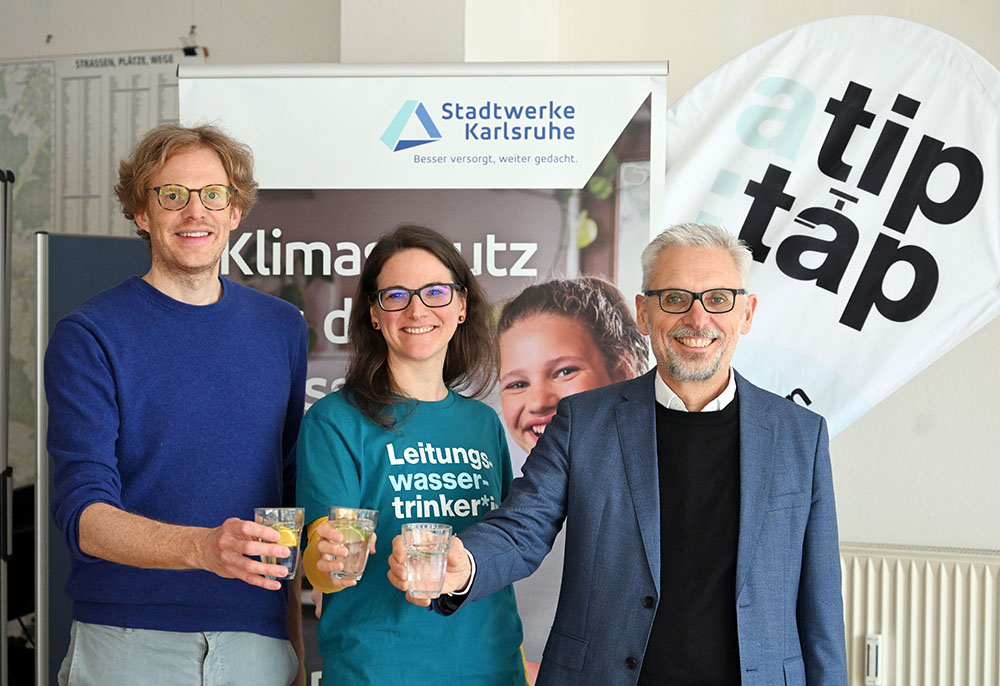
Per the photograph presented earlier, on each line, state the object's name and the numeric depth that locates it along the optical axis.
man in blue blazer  1.66
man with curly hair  1.82
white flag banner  3.14
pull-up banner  2.71
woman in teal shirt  1.76
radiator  3.27
